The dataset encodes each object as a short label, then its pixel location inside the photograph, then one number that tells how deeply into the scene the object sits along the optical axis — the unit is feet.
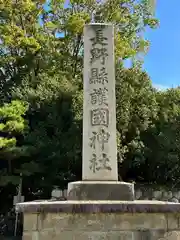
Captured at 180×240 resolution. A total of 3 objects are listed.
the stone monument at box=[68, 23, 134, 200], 13.09
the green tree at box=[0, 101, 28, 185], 25.23
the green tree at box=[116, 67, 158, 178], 28.80
